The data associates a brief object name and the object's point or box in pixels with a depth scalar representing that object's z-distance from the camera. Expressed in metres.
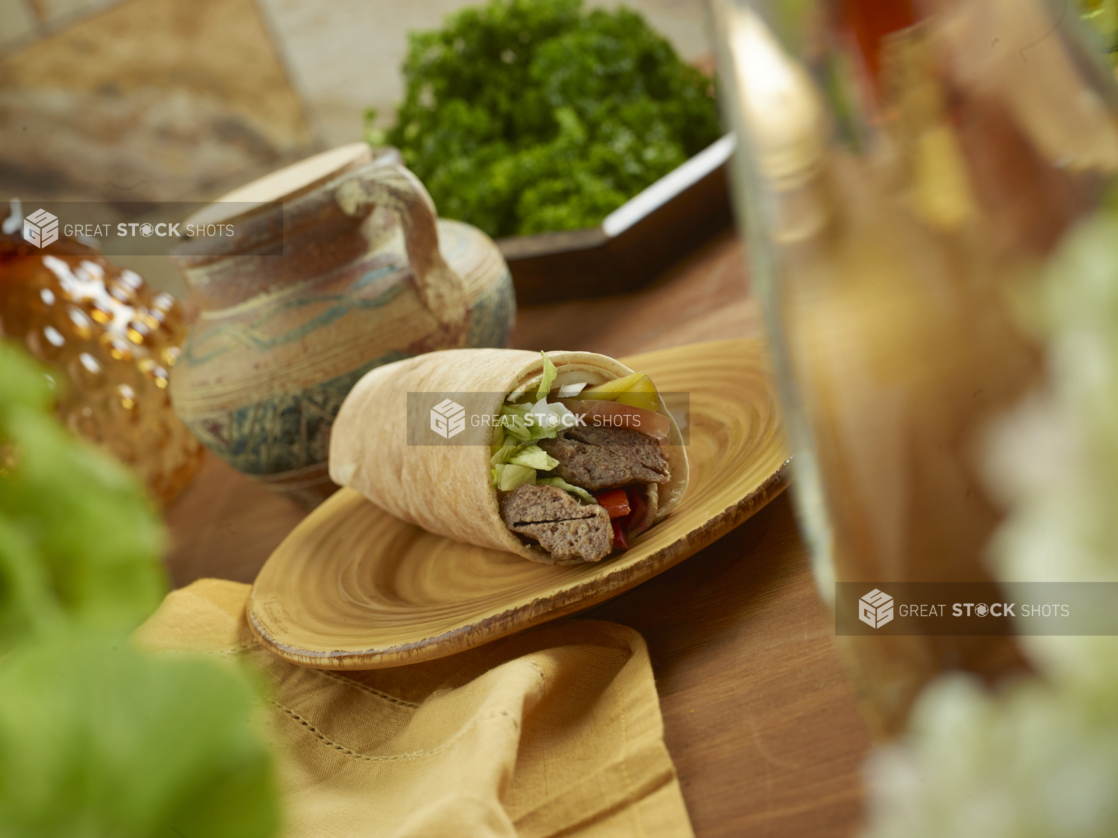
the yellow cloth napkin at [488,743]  0.41
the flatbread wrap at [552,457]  0.64
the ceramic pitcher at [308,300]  0.92
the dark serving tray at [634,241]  1.22
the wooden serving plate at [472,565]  0.54
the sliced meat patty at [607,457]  0.66
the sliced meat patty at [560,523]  0.62
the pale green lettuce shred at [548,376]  0.66
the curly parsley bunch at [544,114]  1.37
